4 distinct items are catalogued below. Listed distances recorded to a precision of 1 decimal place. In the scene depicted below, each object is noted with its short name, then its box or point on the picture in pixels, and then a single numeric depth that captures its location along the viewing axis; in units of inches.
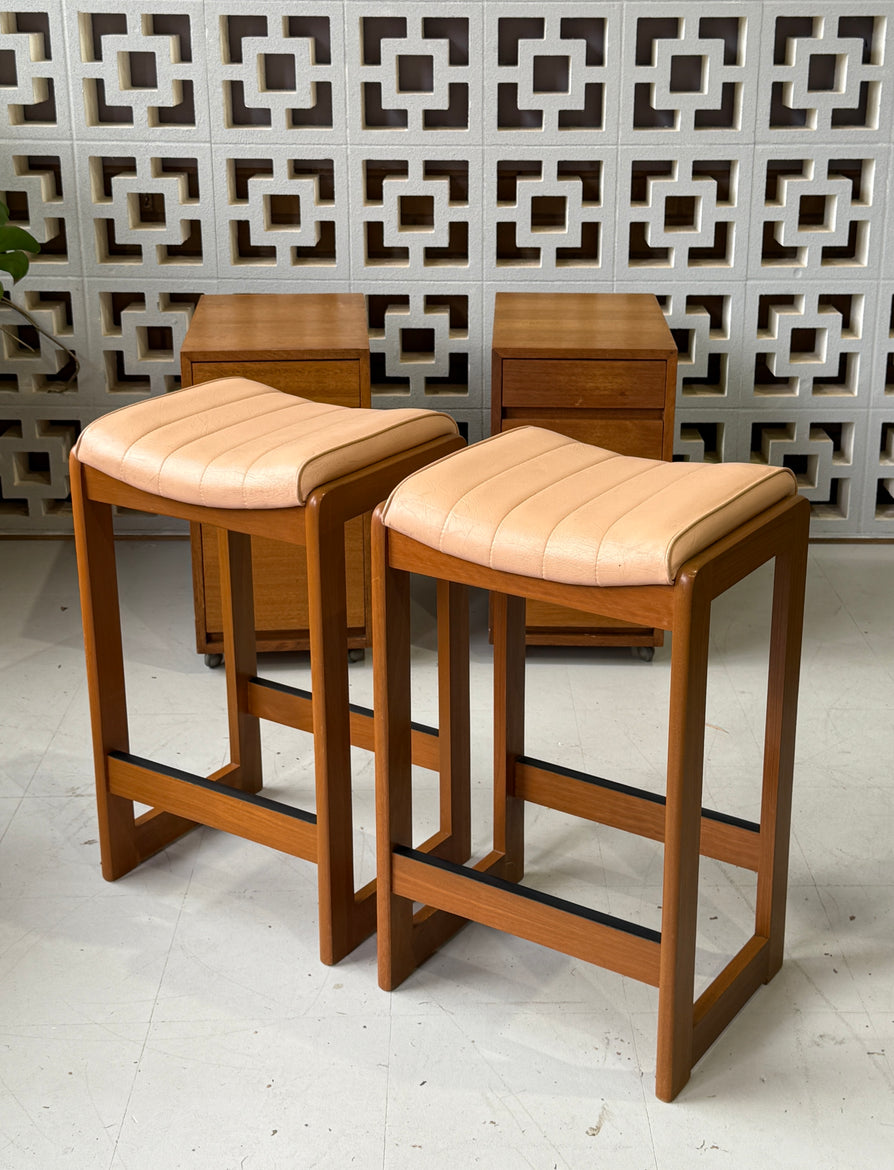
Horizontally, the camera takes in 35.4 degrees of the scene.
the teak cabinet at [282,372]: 99.6
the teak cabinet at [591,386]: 101.3
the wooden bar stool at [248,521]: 67.3
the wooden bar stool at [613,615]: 58.6
